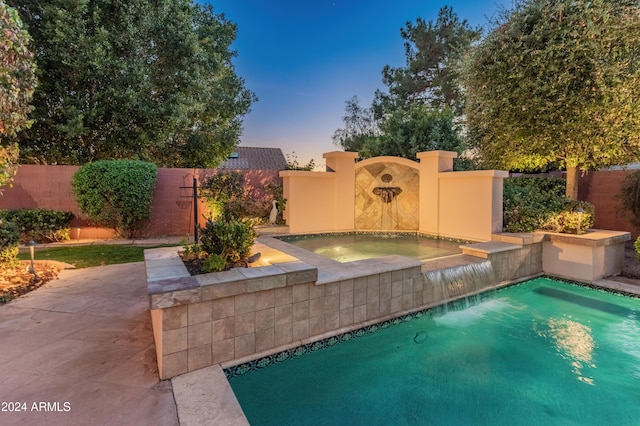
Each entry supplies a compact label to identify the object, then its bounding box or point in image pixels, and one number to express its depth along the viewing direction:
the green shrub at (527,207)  7.06
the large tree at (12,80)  4.36
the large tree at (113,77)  10.02
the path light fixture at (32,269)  5.42
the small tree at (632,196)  8.66
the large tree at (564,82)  6.96
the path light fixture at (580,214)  6.50
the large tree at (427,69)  17.16
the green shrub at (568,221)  6.95
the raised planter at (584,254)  6.11
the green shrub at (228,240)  3.91
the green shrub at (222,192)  9.36
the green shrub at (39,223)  8.38
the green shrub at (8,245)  5.48
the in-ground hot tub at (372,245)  6.45
